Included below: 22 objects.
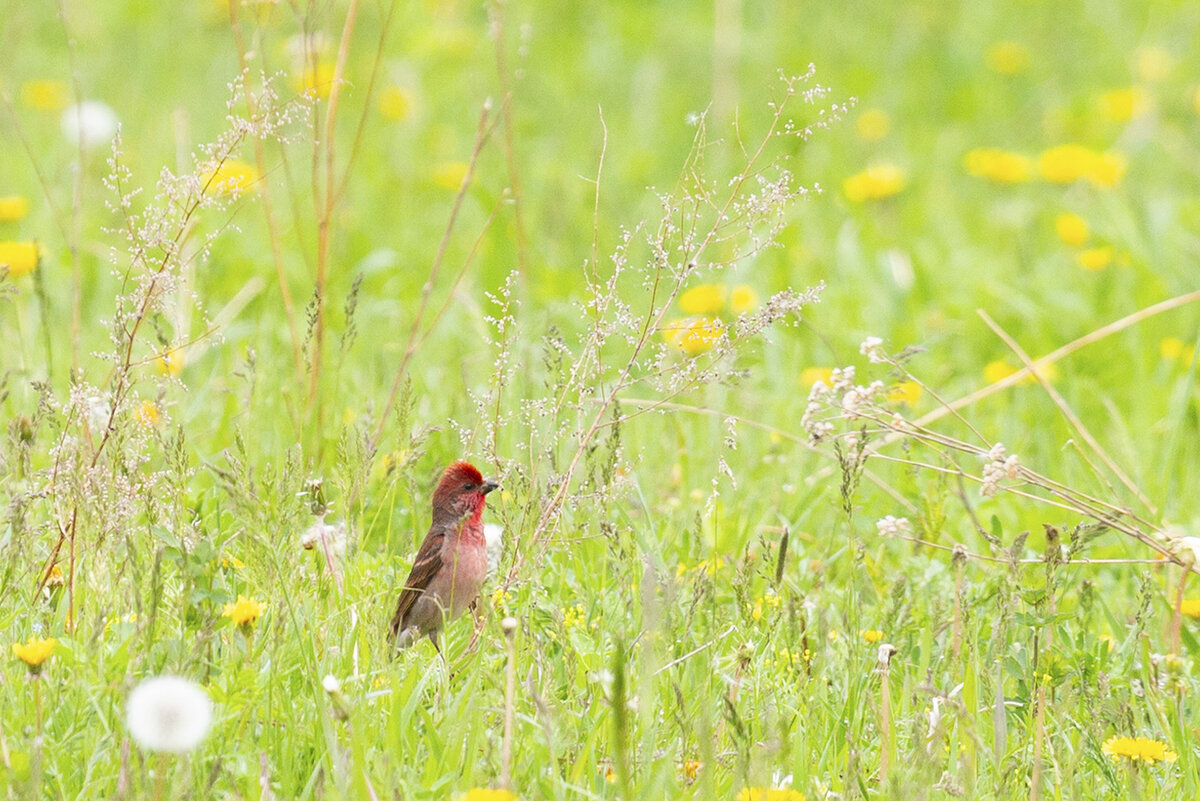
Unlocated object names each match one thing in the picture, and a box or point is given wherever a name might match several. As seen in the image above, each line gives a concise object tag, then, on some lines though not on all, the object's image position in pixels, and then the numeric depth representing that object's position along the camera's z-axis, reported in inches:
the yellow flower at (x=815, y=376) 400.7
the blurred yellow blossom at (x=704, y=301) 442.9
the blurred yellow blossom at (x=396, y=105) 639.8
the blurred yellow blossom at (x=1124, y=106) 665.0
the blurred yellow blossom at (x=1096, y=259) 479.2
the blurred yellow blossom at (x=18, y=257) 416.5
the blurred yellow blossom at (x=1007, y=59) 729.6
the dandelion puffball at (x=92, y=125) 564.4
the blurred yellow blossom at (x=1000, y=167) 579.5
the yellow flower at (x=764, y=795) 178.8
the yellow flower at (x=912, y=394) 414.6
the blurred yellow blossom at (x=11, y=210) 464.1
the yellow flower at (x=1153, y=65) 711.1
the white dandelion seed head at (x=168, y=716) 179.8
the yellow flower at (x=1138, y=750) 214.5
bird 261.7
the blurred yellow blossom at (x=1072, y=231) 515.2
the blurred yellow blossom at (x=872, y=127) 658.8
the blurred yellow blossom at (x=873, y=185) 552.7
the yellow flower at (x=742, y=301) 443.8
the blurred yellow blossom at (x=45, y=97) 634.2
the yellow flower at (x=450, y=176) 561.3
